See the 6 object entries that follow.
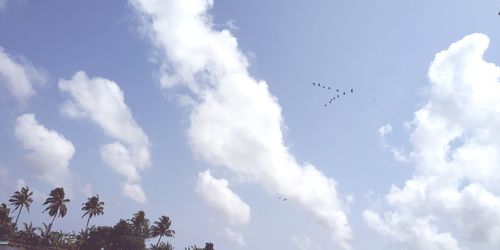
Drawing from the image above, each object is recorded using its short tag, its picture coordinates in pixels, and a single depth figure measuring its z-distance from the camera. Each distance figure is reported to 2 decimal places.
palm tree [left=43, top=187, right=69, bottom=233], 92.50
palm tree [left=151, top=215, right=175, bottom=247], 103.81
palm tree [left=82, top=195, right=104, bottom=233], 97.78
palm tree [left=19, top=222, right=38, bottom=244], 88.56
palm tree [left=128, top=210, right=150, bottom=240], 95.94
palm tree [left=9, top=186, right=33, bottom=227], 96.19
